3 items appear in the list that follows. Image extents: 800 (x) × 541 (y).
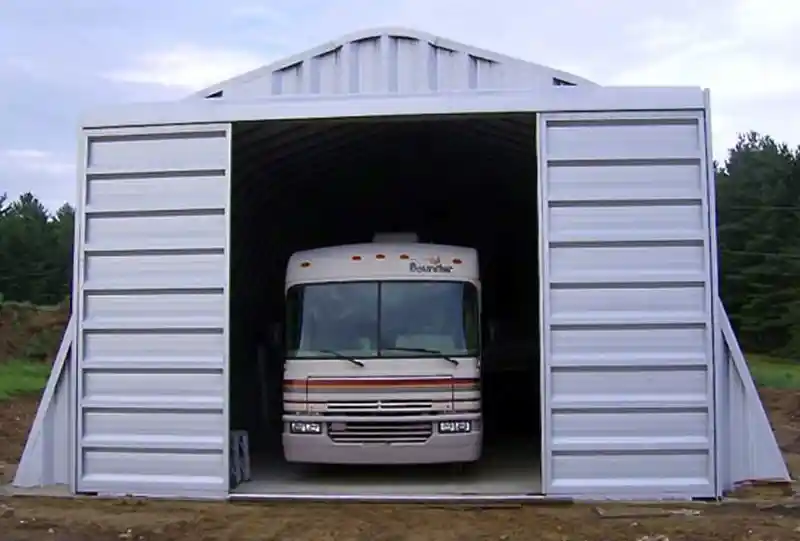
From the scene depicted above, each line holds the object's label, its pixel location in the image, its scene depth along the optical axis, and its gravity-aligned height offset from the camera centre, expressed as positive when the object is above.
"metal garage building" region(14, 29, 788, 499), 10.34 +0.30
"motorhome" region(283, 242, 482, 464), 11.16 -0.21
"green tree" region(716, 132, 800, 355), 53.44 +4.39
